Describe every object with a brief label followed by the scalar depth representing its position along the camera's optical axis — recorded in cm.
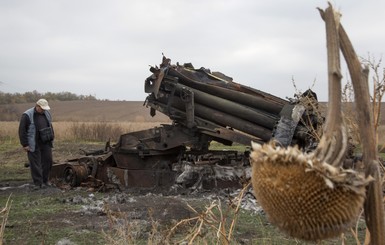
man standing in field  1123
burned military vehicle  975
